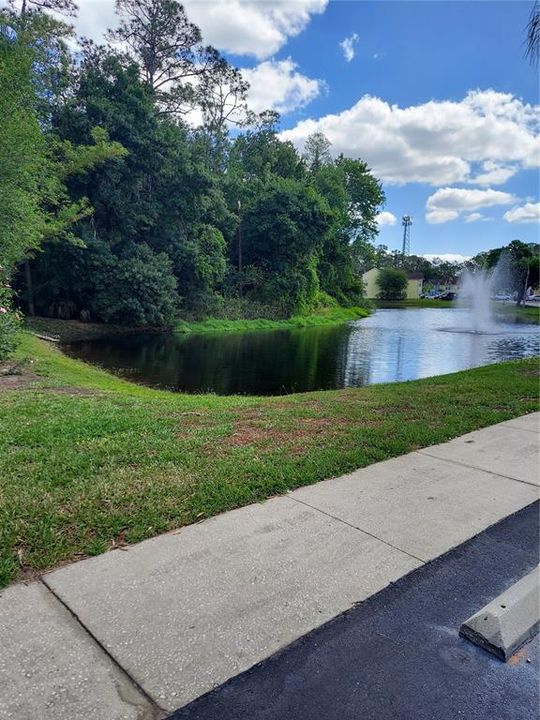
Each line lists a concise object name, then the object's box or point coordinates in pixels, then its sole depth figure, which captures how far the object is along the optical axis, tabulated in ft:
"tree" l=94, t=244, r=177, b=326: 74.79
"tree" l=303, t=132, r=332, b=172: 156.87
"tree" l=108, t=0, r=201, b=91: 90.99
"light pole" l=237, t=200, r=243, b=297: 107.65
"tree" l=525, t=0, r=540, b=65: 15.03
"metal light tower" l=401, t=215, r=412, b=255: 331.57
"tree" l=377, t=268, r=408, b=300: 236.43
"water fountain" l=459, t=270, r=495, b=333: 104.94
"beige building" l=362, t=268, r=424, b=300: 248.93
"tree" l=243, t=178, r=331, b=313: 106.63
